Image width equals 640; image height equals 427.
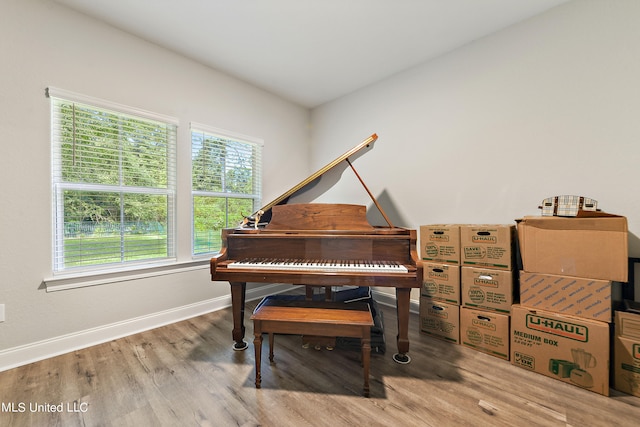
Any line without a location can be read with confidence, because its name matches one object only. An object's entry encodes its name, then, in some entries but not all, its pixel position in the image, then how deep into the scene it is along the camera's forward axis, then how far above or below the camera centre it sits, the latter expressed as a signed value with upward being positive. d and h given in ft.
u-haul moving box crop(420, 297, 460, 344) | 6.83 -3.03
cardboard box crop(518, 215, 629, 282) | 4.93 -0.74
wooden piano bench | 4.74 -2.13
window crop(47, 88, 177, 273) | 6.60 +0.84
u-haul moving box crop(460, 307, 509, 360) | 6.12 -3.03
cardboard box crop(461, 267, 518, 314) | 6.14 -1.96
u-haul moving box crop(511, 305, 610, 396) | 4.91 -2.86
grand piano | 5.42 -1.03
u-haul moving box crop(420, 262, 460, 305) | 6.82 -1.98
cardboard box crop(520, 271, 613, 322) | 5.00 -1.78
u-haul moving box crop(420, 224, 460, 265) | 6.88 -0.90
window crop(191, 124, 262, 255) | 9.11 +1.22
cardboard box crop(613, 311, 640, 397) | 4.75 -2.74
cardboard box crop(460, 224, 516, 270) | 6.22 -0.87
